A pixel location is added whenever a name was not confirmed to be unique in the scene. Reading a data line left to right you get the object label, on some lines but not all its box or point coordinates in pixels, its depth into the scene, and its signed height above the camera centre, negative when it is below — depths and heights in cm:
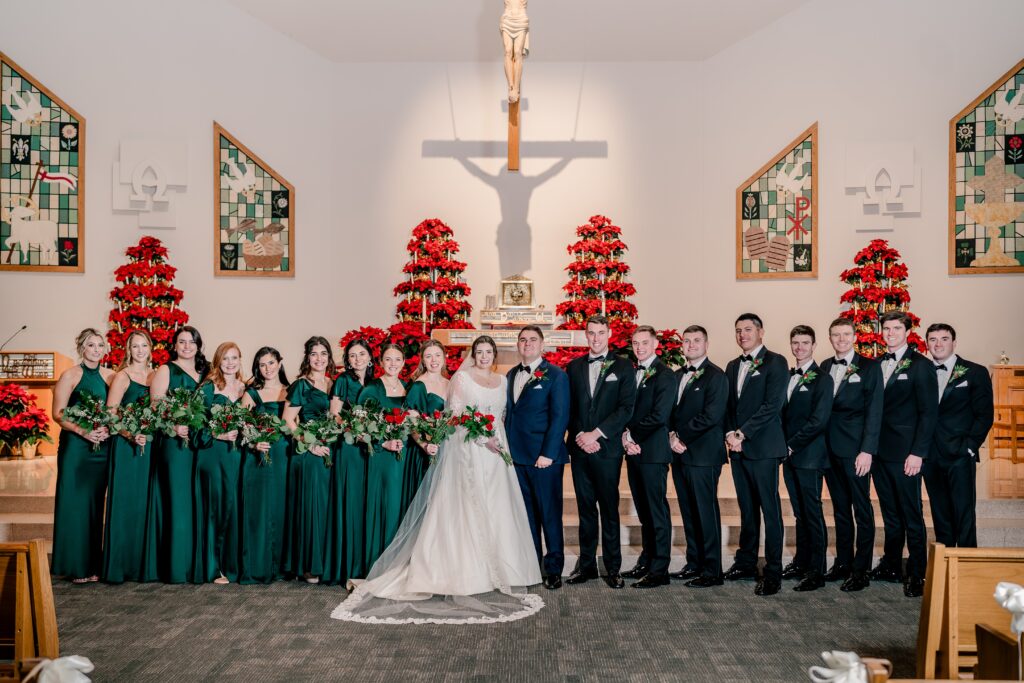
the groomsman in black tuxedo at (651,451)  546 -63
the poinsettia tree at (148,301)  929 +49
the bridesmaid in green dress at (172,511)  540 -100
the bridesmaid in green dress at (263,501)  541 -95
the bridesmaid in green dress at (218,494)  543 -90
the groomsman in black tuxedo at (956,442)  523 -55
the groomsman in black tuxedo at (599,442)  545 -57
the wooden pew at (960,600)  316 -89
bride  480 -113
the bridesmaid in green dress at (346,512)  537 -100
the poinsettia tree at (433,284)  979 +69
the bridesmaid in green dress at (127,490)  542 -88
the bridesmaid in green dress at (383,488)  541 -86
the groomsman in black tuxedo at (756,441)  534 -55
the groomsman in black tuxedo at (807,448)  536 -60
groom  550 -54
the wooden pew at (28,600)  304 -87
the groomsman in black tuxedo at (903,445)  521 -57
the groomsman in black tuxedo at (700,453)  542 -64
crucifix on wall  877 +305
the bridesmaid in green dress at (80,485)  544 -85
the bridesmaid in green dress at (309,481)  542 -82
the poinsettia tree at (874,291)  940 +62
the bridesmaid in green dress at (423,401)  549 -33
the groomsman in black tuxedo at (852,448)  529 -59
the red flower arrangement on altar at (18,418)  827 -66
